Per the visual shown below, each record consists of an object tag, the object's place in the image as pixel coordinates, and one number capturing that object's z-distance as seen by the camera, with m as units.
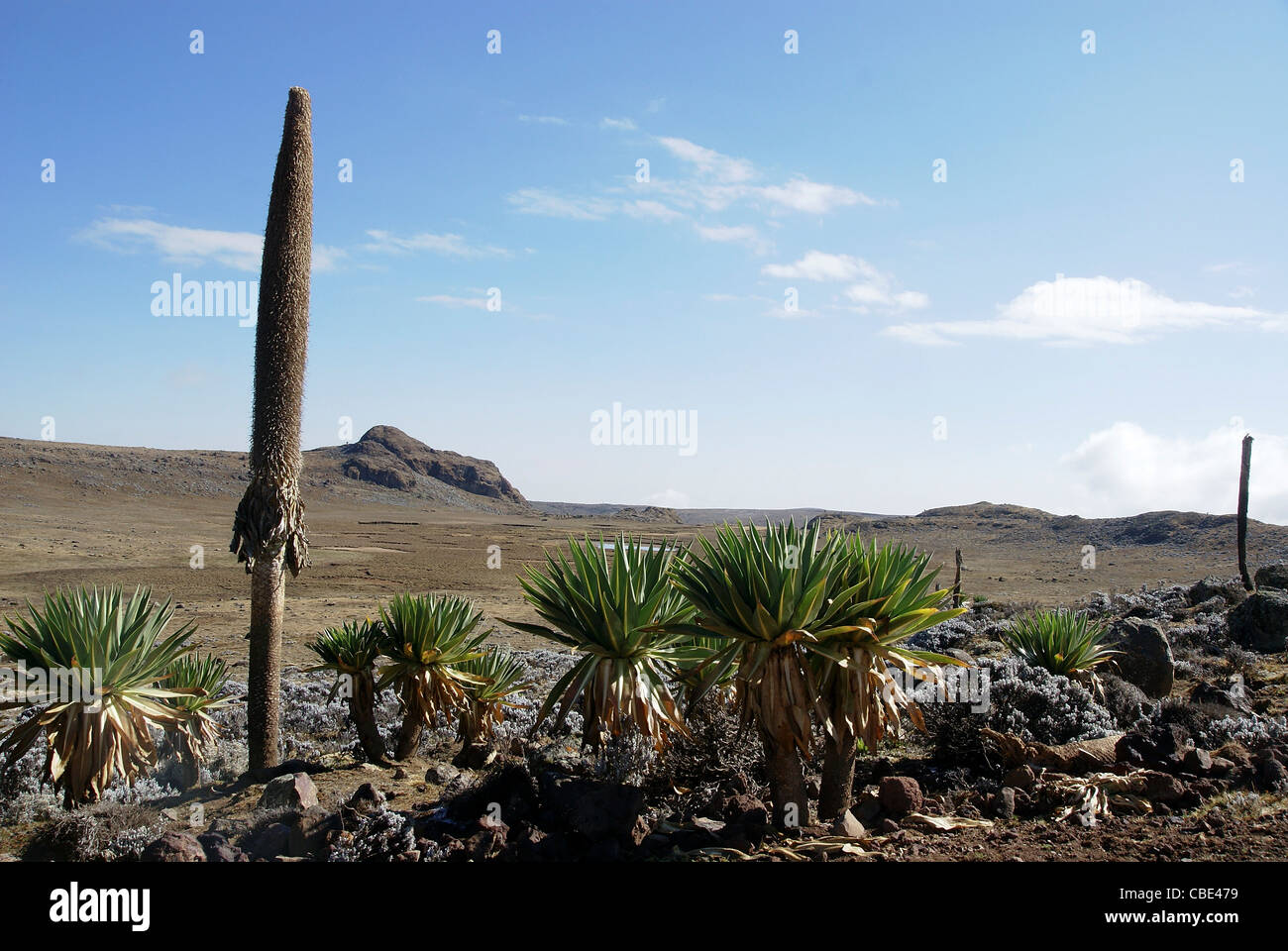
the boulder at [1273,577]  17.08
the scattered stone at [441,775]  7.61
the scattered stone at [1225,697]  8.41
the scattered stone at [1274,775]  5.85
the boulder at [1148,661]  10.03
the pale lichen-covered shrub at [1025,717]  7.55
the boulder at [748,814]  5.40
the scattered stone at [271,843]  5.70
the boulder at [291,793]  6.30
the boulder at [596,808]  5.34
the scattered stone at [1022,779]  6.14
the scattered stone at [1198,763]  6.18
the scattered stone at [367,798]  6.21
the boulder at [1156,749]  6.33
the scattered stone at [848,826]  5.17
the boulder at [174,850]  5.00
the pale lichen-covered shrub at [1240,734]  7.14
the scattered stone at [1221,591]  17.27
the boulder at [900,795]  5.76
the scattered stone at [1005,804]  5.72
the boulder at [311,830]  5.71
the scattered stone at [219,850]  5.32
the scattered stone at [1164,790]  5.74
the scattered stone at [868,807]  5.82
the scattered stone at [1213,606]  16.70
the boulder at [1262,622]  12.16
